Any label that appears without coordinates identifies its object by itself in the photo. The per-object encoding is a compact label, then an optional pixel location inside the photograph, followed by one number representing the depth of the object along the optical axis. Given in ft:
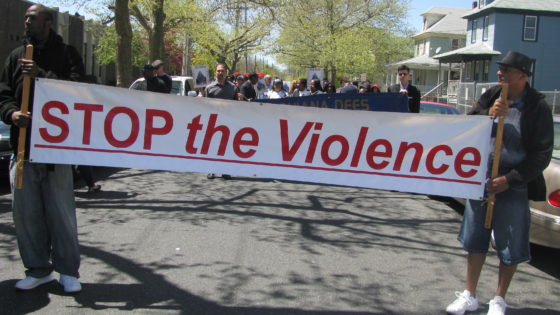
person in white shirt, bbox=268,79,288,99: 42.59
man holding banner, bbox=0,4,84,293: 12.28
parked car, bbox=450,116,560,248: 15.72
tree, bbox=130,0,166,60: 50.38
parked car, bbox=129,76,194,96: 48.42
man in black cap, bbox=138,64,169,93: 28.63
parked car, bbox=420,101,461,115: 29.96
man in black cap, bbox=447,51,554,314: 11.32
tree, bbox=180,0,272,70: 93.40
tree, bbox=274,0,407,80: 119.85
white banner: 13.15
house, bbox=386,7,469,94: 170.81
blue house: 111.24
